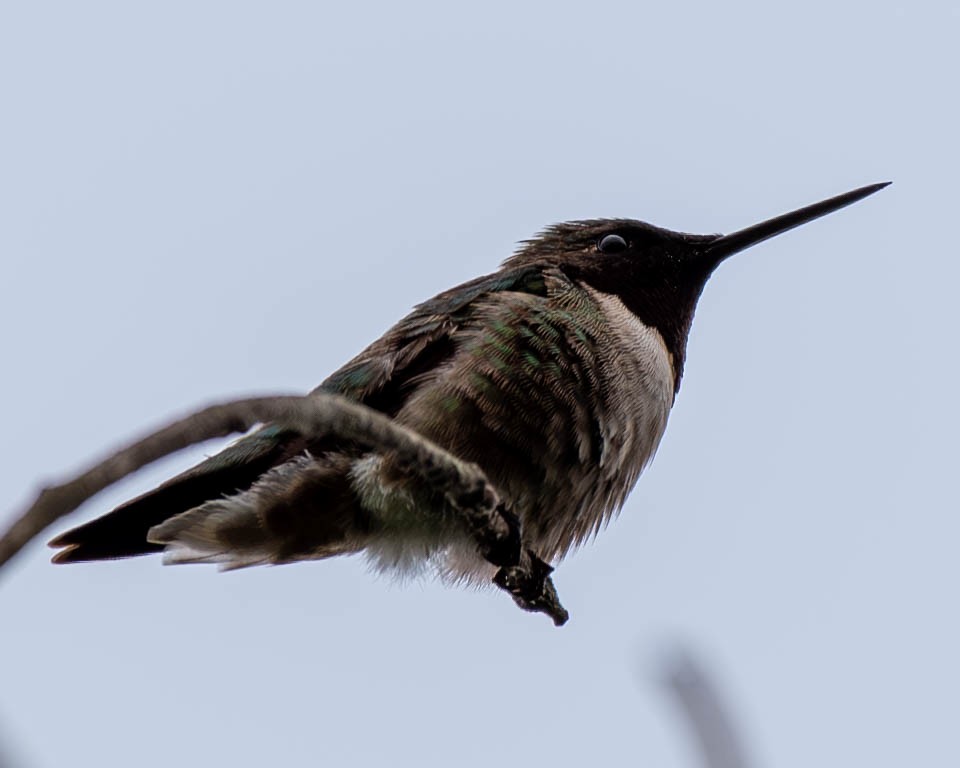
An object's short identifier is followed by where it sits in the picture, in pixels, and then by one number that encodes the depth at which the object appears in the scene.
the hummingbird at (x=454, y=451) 1.75
